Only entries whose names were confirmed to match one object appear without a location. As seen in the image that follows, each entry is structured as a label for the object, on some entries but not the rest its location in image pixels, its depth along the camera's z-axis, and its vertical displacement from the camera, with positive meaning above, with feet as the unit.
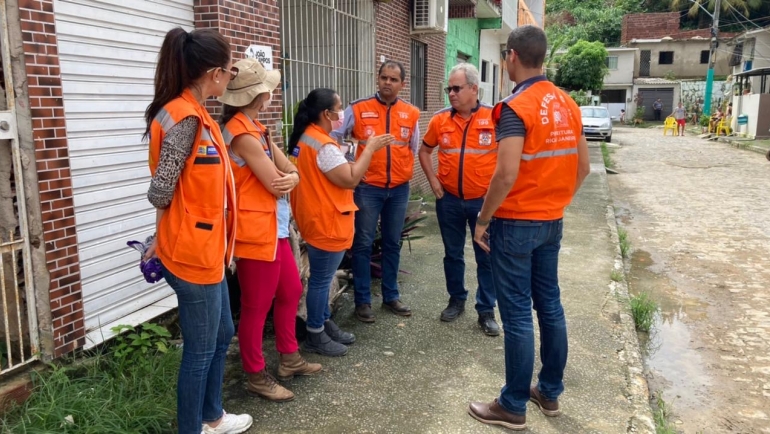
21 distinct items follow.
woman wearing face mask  11.69 -1.36
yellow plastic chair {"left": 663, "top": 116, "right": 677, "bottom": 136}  99.23 -1.60
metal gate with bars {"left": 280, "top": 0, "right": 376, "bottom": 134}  20.10 +2.63
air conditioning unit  29.07 +4.99
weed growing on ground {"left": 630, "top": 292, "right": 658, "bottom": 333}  17.11 -5.82
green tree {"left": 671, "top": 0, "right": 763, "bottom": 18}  140.36 +26.24
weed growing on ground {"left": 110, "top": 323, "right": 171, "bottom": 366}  11.46 -4.50
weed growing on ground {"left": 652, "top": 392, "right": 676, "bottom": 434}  11.10 -6.10
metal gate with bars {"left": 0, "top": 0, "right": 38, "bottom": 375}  9.64 -2.17
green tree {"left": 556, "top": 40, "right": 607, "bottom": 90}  115.75 +9.77
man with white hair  13.70 -1.22
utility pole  102.82 +8.89
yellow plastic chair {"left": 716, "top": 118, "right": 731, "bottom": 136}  88.48 -1.72
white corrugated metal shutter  11.51 -0.43
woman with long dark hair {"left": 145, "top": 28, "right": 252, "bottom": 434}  7.43 -0.76
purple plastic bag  8.09 -2.04
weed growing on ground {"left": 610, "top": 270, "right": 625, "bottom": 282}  19.53 -5.36
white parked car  82.43 -1.02
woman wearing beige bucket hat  9.44 -1.58
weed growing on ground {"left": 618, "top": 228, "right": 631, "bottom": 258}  24.92 -5.57
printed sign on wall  16.06 +1.82
